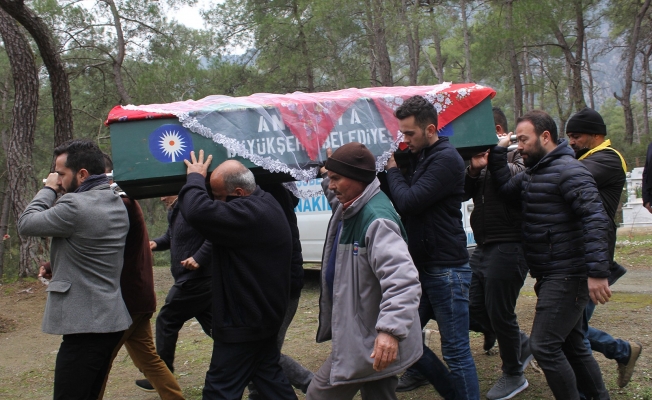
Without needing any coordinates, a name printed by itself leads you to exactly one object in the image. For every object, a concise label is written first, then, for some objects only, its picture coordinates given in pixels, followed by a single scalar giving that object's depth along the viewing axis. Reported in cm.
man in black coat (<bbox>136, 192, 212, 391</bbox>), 454
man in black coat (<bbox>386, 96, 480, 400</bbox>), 356
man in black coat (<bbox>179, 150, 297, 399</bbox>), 334
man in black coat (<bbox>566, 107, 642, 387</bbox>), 417
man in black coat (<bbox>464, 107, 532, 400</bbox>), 425
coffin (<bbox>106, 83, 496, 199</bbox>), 342
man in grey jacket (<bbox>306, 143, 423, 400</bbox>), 285
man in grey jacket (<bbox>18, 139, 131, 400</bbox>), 345
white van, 877
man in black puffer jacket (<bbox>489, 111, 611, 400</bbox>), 343
